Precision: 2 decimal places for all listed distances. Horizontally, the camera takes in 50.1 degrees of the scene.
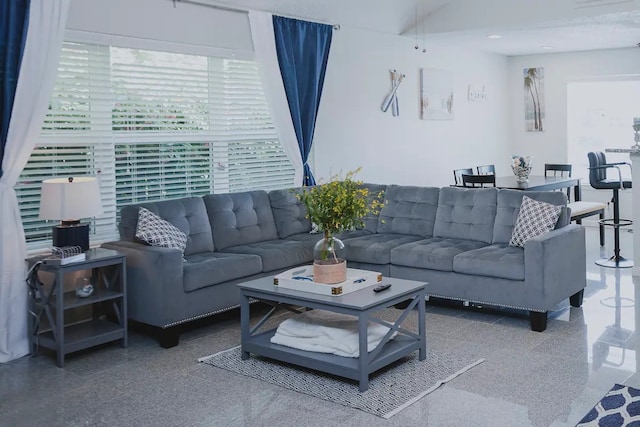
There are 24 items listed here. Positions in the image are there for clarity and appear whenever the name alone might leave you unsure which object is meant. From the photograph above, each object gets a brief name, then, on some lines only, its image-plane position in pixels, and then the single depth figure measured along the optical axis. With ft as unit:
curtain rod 18.97
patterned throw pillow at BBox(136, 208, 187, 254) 15.90
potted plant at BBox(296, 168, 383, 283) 13.38
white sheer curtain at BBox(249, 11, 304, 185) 21.16
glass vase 13.39
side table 14.08
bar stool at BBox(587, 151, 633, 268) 22.49
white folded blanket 12.92
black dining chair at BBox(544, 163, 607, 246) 22.89
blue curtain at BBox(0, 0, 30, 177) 14.66
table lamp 14.49
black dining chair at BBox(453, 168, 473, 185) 25.66
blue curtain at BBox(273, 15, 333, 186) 21.80
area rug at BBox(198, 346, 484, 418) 11.75
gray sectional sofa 15.37
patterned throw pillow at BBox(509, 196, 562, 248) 16.55
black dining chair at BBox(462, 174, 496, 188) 21.79
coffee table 12.27
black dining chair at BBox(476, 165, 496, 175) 27.53
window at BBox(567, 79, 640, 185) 31.89
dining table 22.86
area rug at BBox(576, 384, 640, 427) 10.63
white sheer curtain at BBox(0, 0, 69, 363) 14.64
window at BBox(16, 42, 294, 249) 16.46
